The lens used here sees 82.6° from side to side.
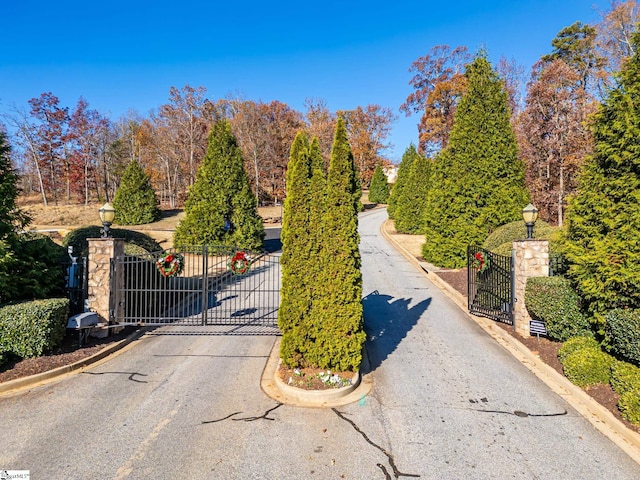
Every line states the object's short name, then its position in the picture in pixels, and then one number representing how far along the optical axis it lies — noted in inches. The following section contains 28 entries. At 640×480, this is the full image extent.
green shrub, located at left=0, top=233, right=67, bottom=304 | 250.4
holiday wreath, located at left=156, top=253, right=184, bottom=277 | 312.8
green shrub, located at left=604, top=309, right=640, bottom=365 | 184.9
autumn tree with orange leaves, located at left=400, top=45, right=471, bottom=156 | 1305.4
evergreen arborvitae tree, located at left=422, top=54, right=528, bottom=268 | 553.9
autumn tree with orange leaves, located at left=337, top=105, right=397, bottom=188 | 2076.8
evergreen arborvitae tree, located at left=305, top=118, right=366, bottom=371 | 213.6
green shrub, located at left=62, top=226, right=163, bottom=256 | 370.6
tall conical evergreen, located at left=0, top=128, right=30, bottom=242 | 255.0
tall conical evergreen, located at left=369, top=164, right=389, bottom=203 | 1996.7
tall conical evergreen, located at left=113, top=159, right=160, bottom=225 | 1068.1
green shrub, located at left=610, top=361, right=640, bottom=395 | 176.6
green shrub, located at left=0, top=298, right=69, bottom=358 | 225.8
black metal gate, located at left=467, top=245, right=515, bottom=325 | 323.9
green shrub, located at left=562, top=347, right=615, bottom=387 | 203.5
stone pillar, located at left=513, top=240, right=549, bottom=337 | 292.5
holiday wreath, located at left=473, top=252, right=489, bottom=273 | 341.7
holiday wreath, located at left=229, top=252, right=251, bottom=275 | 315.6
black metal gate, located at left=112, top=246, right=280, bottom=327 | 312.3
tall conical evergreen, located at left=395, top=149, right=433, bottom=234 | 988.6
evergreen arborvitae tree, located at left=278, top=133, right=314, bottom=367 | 218.5
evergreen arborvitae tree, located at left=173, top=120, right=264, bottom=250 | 676.7
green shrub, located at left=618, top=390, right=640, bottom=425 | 164.9
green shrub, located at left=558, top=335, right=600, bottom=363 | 227.1
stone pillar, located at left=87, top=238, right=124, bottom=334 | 294.0
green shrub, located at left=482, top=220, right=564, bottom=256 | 394.3
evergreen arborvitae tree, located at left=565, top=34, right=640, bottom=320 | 206.1
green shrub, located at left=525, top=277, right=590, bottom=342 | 251.9
